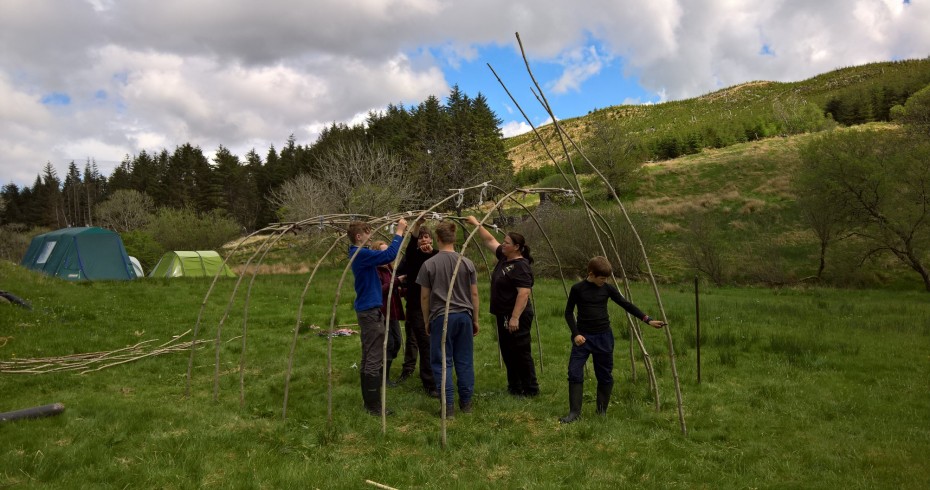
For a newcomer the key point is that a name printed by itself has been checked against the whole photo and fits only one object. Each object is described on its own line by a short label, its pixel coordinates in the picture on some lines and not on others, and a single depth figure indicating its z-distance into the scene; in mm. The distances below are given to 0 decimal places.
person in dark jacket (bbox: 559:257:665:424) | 5699
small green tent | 22972
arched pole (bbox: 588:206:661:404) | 5889
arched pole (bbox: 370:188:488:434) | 5336
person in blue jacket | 5988
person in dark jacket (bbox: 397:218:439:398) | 6836
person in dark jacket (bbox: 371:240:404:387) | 6898
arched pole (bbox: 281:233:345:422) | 5945
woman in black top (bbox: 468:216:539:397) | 6164
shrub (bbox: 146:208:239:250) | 41062
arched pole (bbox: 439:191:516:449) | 5066
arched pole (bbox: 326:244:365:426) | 5648
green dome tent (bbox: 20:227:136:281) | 20156
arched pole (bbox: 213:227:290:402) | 6703
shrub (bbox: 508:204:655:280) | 23703
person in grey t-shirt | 5793
